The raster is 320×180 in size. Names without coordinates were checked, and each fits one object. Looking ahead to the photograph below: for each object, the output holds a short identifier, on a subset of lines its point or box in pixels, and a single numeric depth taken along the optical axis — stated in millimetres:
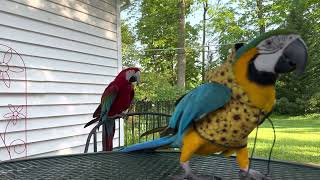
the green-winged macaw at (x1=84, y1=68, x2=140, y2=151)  2541
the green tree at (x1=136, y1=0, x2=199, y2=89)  14069
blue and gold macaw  873
